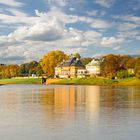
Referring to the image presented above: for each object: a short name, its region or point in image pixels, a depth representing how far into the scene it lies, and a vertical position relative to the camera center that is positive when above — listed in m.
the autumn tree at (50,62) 153.00 +5.72
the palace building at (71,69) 165.10 +3.16
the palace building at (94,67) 169.50 +4.11
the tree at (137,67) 114.74 +2.70
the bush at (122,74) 123.31 +0.53
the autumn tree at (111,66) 130.12 +3.40
